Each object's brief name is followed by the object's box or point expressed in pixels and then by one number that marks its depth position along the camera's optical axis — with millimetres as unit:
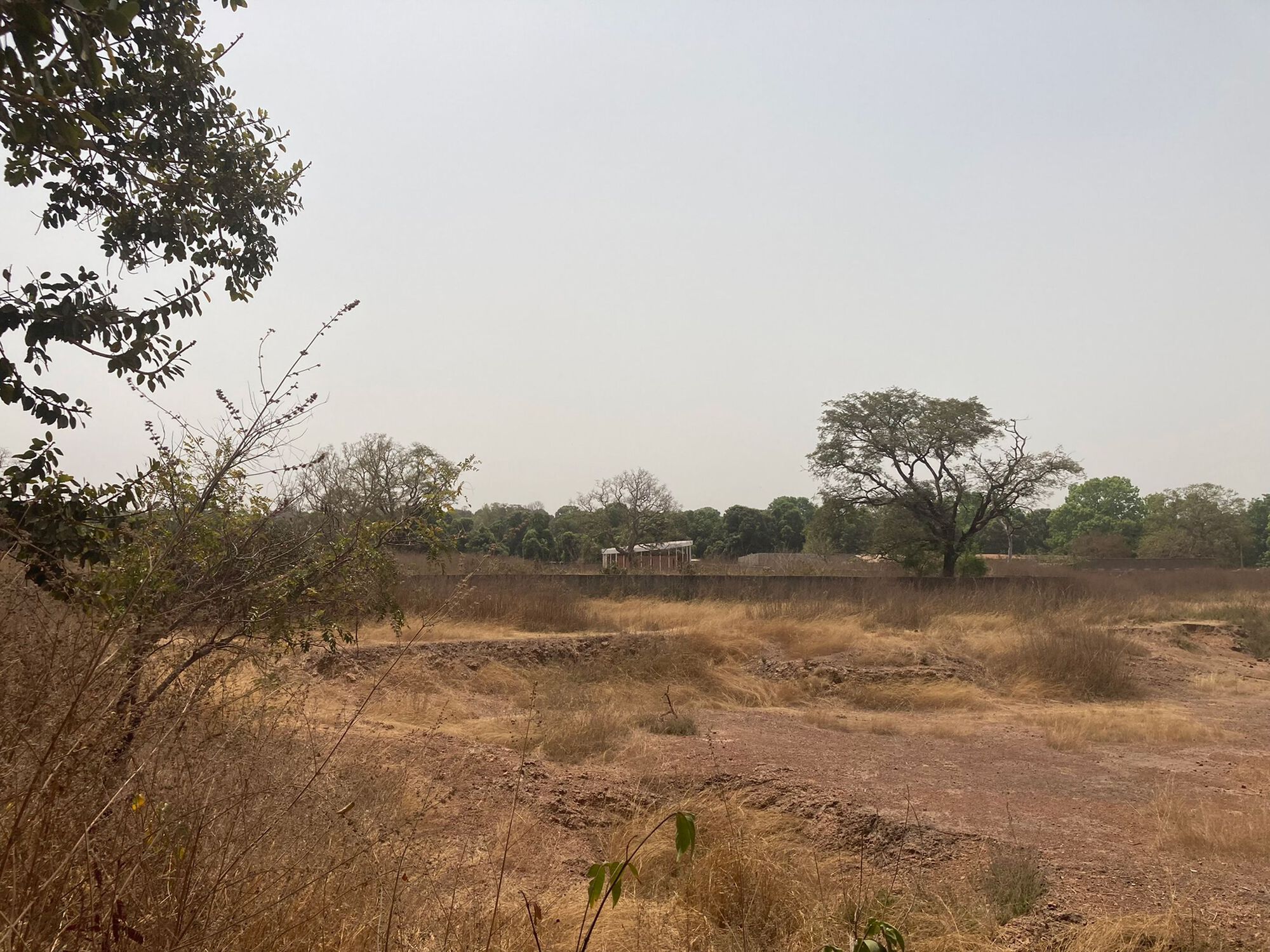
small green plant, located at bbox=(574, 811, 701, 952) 1782
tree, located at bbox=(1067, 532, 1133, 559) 59575
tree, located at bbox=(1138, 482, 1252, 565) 59375
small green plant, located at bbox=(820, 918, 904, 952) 1744
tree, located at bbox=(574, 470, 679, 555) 51969
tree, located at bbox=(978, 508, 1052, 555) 35469
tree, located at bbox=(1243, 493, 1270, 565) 73188
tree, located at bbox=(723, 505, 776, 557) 75625
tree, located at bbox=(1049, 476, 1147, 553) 89750
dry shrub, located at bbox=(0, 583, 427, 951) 2115
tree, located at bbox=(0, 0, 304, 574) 3551
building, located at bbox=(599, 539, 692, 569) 42719
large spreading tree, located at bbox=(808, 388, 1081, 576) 34312
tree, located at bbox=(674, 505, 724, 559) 76500
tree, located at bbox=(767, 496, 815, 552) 77750
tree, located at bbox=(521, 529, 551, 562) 54719
